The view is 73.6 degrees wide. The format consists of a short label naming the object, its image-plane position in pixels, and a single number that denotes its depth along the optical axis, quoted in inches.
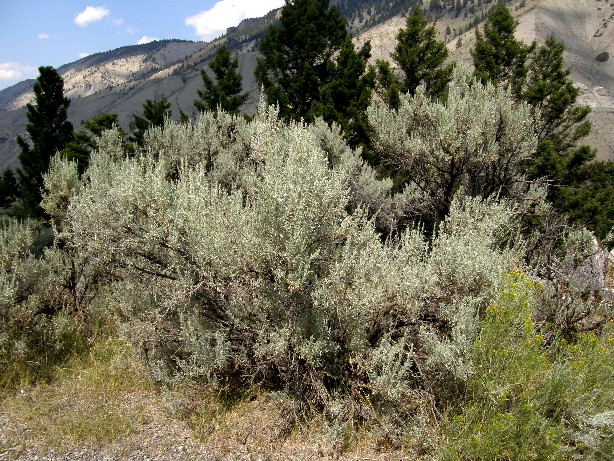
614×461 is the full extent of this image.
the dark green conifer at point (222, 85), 955.3
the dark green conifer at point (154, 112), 1051.4
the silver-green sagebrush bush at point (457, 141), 327.6
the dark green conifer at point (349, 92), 663.8
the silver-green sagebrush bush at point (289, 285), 173.3
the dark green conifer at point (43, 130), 1018.9
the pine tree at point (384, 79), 731.4
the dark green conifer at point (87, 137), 834.2
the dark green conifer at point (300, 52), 869.8
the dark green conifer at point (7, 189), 1449.3
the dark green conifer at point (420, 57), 741.9
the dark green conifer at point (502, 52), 814.5
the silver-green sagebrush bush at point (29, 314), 214.4
